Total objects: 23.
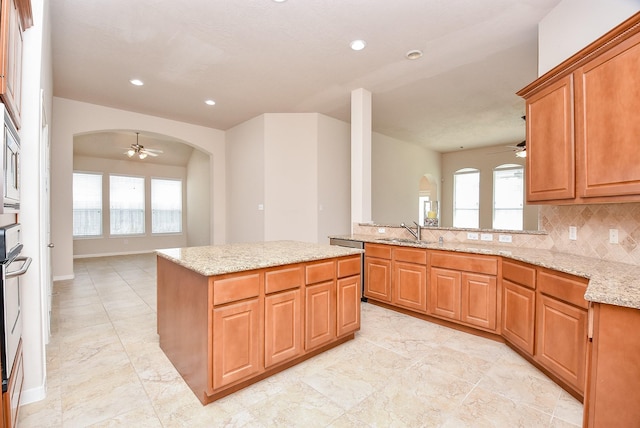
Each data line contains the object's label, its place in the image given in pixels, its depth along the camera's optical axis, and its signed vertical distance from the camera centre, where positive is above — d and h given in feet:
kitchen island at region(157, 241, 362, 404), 6.13 -2.32
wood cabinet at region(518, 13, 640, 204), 5.81 +1.99
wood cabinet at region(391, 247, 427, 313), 10.67 -2.47
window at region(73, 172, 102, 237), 25.09 +0.61
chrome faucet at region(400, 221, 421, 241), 12.43 -0.84
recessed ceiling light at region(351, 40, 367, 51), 10.80 +6.14
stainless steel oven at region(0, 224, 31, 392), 4.22 -1.27
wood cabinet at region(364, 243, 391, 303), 11.74 -2.43
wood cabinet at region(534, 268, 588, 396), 6.20 -2.55
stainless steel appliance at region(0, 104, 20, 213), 4.31 +0.73
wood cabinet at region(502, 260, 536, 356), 7.66 -2.50
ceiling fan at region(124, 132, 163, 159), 21.47 +4.38
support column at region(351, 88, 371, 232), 14.87 +2.77
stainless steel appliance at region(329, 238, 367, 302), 12.63 -1.40
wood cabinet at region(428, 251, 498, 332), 9.14 -2.48
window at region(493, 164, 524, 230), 26.91 +1.50
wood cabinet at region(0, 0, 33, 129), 4.31 +2.58
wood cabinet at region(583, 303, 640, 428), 4.17 -2.26
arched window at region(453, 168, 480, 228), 29.58 +1.47
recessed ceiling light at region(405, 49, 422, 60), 11.43 +6.16
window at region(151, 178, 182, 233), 29.14 +0.55
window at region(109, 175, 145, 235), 26.76 +0.59
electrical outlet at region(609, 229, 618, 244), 7.29 -0.58
